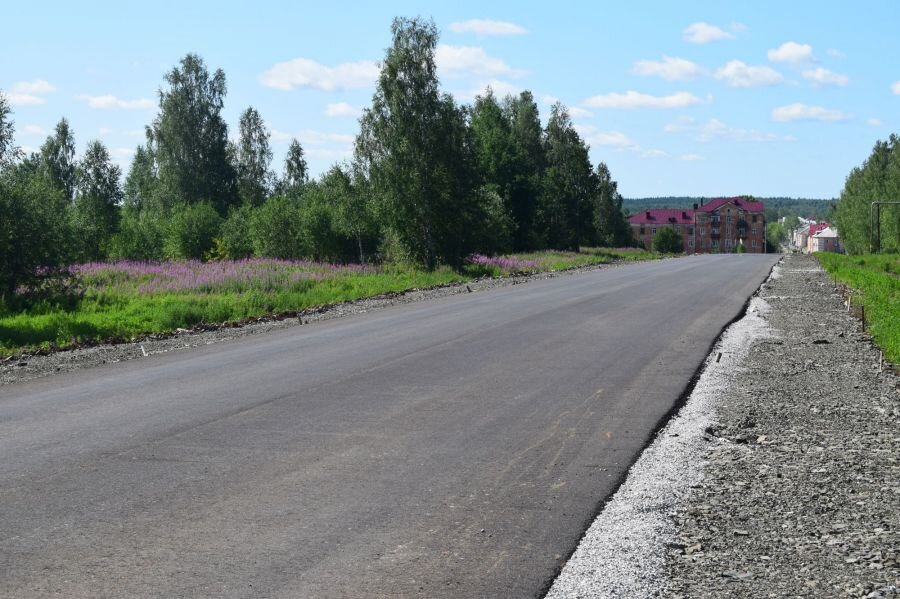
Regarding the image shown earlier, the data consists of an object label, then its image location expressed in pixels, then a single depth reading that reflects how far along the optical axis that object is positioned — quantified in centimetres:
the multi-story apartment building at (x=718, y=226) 17925
